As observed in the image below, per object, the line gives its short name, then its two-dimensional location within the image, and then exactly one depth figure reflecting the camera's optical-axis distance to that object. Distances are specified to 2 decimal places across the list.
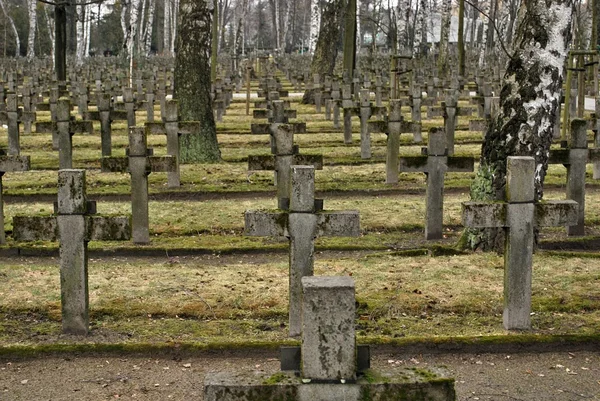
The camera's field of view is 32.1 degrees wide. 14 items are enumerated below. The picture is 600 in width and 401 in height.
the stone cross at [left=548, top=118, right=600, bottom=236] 10.80
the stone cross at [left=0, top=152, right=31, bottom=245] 9.57
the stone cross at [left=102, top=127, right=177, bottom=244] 10.70
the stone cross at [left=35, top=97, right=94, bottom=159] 14.95
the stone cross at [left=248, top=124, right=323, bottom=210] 10.20
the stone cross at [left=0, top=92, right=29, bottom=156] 17.89
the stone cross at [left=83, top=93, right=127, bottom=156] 17.28
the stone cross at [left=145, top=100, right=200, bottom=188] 14.67
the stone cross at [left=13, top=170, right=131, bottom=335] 7.13
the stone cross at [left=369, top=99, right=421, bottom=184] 15.27
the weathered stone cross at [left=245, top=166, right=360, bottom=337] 6.96
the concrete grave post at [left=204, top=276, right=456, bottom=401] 3.67
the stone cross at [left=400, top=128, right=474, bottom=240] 10.98
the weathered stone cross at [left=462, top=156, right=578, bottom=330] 7.35
